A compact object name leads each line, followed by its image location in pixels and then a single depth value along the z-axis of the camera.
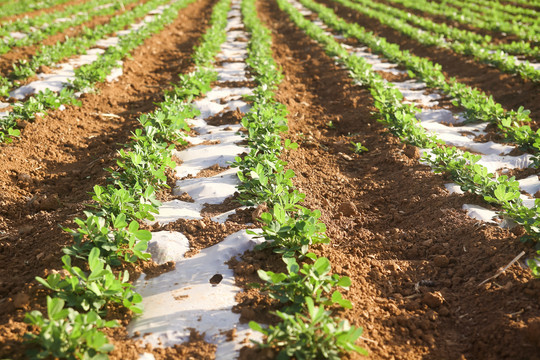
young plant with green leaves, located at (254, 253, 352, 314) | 2.43
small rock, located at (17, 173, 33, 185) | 4.45
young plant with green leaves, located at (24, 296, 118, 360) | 2.00
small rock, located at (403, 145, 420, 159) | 5.01
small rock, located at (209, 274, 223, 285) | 2.84
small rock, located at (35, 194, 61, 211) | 4.01
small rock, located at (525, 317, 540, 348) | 2.31
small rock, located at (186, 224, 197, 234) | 3.41
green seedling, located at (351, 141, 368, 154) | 5.41
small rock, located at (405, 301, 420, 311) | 2.86
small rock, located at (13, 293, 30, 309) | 2.46
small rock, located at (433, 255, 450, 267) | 3.26
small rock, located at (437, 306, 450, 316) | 2.81
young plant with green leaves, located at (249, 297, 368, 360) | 2.09
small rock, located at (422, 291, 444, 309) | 2.88
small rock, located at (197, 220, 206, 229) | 3.45
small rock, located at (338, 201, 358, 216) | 4.07
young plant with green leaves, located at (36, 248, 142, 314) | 2.37
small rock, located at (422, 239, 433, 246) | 3.52
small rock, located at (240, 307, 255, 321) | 2.49
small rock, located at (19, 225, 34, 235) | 3.55
